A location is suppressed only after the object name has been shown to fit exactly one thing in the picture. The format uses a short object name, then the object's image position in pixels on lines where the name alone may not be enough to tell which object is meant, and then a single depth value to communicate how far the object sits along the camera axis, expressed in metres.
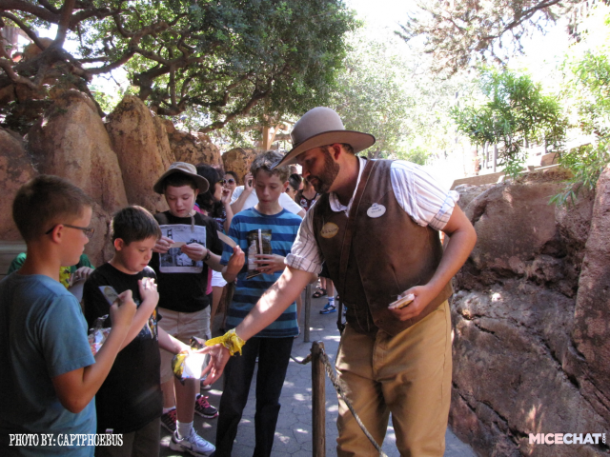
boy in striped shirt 3.25
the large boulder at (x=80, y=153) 6.95
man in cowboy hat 2.35
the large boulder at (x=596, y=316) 2.96
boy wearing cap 3.61
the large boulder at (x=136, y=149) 7.90
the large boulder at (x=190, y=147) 10.08
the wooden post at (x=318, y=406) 2.52
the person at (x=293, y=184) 8.05
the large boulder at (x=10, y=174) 6.34
